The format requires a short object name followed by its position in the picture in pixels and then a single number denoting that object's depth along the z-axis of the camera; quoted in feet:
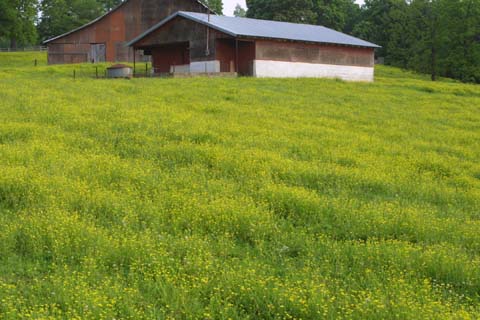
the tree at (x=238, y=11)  473.75
